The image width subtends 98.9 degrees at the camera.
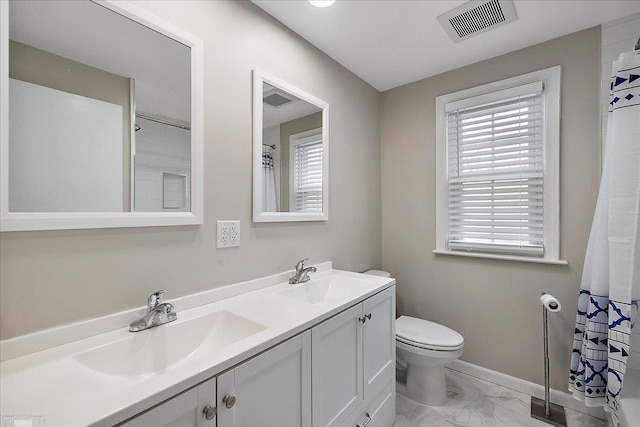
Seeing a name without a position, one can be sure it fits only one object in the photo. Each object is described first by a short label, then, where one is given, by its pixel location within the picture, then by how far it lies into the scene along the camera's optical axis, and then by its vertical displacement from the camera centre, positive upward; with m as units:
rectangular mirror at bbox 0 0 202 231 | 0.85 +0.35
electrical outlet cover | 1.35 -0.11
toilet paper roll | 1.62 -0.55
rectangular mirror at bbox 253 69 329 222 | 1.52 +0.37
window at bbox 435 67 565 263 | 1.89 +0.32
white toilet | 1.75 -0.93
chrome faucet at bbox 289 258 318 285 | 1.66 -0.38
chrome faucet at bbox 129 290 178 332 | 1.01 -0.40
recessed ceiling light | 1.49 +1.15
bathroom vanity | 0.66 -0.47
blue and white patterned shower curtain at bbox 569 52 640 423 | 1.39 -0.24
